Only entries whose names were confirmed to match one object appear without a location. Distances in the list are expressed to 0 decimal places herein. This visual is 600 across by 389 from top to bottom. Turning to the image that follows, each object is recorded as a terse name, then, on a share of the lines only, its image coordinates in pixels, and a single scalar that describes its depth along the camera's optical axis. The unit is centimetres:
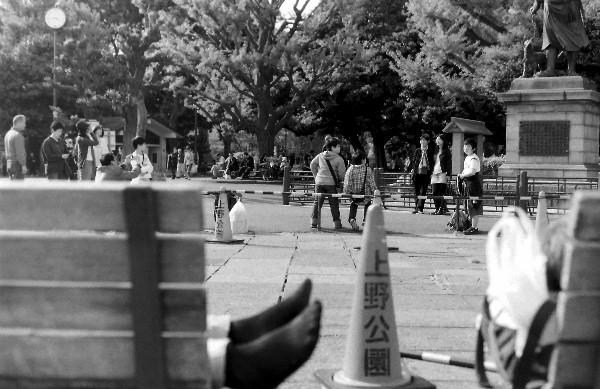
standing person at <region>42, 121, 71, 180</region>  1538
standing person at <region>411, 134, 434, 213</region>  2095
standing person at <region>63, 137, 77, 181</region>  2478
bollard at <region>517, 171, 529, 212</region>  1866
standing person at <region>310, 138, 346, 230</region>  1639
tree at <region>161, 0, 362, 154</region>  4038
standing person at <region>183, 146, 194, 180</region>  4988
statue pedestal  2327
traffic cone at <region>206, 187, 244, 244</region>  1302
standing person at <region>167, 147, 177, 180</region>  4898
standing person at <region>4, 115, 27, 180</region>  1553
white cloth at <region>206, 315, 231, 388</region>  298
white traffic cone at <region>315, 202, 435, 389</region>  425
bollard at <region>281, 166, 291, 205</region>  2319
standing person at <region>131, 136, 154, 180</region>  1315
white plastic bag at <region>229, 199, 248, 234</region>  1484
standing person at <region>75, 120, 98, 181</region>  1580
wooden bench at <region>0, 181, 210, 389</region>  248
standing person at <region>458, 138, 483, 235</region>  1561
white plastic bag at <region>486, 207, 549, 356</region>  285
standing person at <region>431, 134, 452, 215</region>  1994
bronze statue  2359
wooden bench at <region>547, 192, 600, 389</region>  241
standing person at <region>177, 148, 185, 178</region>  4882
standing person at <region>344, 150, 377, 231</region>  1567
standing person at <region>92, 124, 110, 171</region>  1529
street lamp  3114
